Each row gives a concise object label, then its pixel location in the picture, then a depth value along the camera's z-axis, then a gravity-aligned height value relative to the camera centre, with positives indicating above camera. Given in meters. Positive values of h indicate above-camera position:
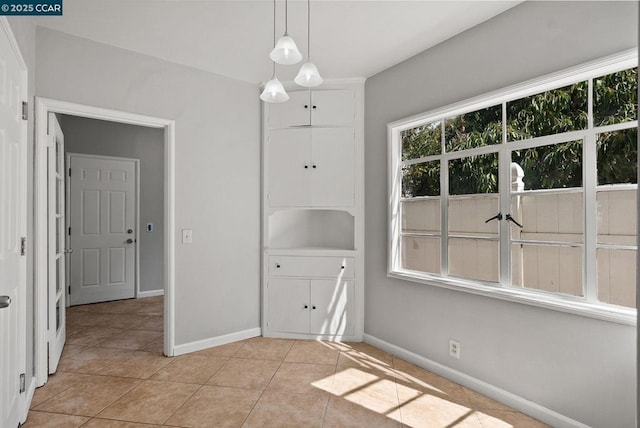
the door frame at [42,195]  2.50 +0.14
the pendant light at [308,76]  1.97 +0.77
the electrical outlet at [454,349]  2.65 -1.00
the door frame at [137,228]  5.40 -0.20
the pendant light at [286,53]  1.79 +0.84
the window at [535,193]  1.93 +0.15
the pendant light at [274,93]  2.15 +0.75
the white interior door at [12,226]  1.68 -0.06
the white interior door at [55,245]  2.74 -0.24
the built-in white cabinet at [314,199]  3.54 +0.16
